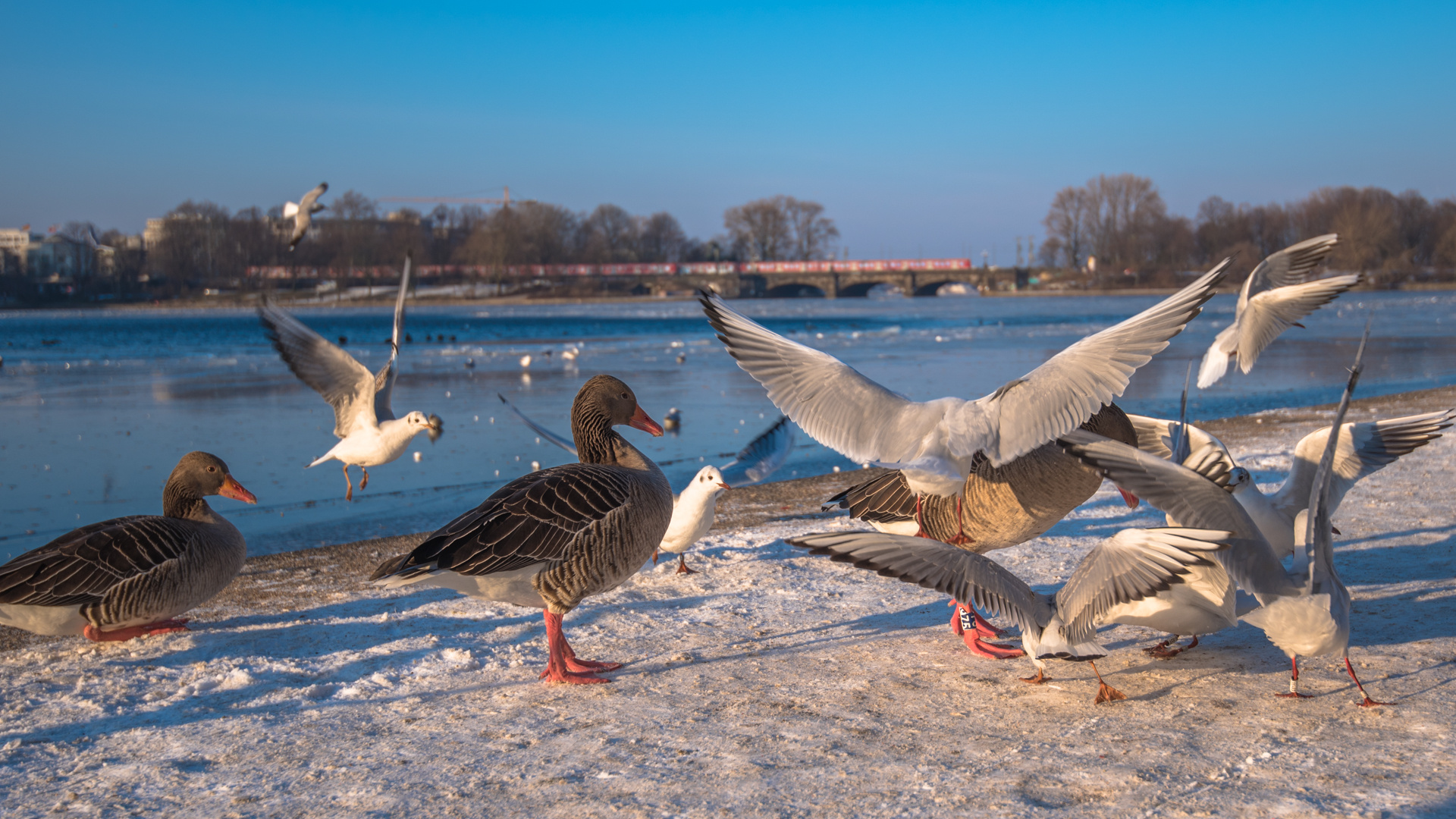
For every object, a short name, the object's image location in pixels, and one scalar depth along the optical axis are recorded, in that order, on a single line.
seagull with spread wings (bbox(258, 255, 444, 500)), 8.59
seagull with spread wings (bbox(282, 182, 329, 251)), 12.29
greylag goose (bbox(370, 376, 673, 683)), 4.11
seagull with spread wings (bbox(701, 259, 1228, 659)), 4.00
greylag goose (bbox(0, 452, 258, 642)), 4.50
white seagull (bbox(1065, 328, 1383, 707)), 3.61
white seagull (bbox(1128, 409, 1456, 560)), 4.58
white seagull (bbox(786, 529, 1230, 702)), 3.46
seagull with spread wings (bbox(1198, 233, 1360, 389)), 6.34
